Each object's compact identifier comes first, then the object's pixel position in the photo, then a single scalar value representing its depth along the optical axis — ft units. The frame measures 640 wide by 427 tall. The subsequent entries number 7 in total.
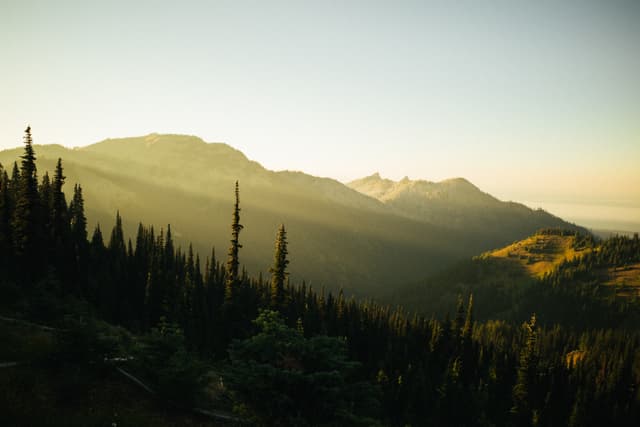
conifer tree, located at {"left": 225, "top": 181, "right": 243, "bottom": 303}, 165.99
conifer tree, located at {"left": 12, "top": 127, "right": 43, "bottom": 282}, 178.60
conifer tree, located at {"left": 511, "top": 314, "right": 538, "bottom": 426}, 273.33
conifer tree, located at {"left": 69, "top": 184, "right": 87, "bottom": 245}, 272.31
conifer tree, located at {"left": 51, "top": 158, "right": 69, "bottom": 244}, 215.72
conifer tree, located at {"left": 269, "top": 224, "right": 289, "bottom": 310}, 167.02
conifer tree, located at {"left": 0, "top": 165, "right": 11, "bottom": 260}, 187.80
